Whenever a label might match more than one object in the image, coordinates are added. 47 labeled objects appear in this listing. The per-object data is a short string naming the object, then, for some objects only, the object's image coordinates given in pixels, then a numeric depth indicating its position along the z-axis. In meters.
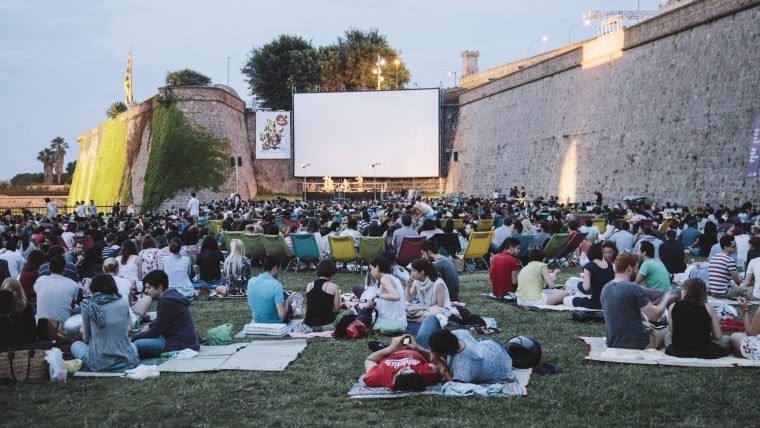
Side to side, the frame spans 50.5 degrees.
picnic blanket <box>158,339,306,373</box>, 7.00
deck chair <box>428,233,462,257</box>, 14.25
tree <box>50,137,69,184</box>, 95.31
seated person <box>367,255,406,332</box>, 8.46
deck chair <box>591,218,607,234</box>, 17.89
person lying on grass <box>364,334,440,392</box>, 6.04
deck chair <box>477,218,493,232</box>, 17.56
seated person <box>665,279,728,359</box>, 6.75
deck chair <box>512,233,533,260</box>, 14.74
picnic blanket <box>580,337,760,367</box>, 6.68
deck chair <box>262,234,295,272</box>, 14.53
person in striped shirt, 10.41
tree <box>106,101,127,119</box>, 81.78
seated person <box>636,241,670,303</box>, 9.12
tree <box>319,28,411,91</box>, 60.12
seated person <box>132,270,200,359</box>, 7.45
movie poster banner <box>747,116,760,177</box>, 19.88
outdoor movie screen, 44.50
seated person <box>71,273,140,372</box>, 6.88
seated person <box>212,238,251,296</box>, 11.59
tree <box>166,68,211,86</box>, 85.56
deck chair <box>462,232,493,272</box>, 14.26
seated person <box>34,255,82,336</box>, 8.00
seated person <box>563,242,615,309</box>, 9.49
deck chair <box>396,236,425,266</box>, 13.47
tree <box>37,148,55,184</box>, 93.81
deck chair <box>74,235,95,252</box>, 13.54
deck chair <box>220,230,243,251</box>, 15.33
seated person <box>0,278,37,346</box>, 6.65
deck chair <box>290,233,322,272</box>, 14.46
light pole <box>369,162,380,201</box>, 44.75
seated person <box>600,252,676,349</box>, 7.14
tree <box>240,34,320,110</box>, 59.28
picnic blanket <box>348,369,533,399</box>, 5.96
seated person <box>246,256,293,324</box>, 8.86
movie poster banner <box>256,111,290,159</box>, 46.53
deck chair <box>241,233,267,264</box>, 15.07
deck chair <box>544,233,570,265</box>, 14.36
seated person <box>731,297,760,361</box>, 6.78
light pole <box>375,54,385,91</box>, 56.06
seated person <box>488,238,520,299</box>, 11.02
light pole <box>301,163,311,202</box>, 45.22
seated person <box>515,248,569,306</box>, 10.25
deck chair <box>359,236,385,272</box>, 13.88
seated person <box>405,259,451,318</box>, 8.62
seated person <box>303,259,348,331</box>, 9.05
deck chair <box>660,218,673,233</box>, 17.07
